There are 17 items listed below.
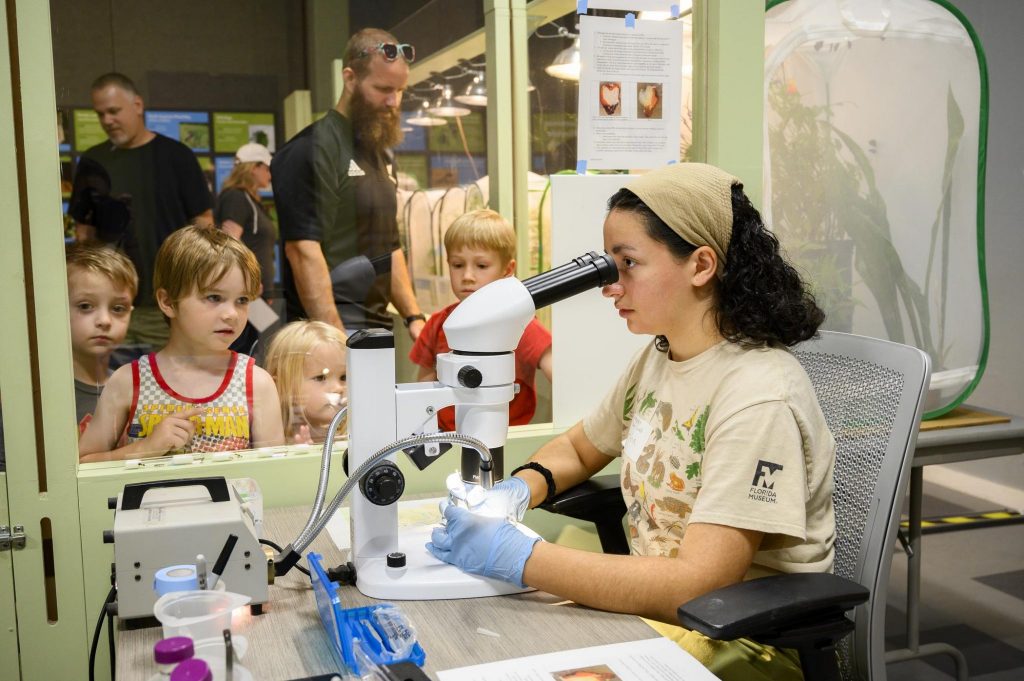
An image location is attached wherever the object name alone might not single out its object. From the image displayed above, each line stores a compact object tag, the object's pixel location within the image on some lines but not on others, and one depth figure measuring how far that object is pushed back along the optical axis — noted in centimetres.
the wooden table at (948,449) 248
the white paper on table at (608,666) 112
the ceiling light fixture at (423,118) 203
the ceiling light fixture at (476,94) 206
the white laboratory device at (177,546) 125
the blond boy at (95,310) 182
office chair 119
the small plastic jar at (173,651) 98
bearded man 196
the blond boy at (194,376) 188
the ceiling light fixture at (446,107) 204
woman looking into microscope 133
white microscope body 135
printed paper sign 214
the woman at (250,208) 190
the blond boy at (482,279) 208
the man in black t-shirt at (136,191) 180
